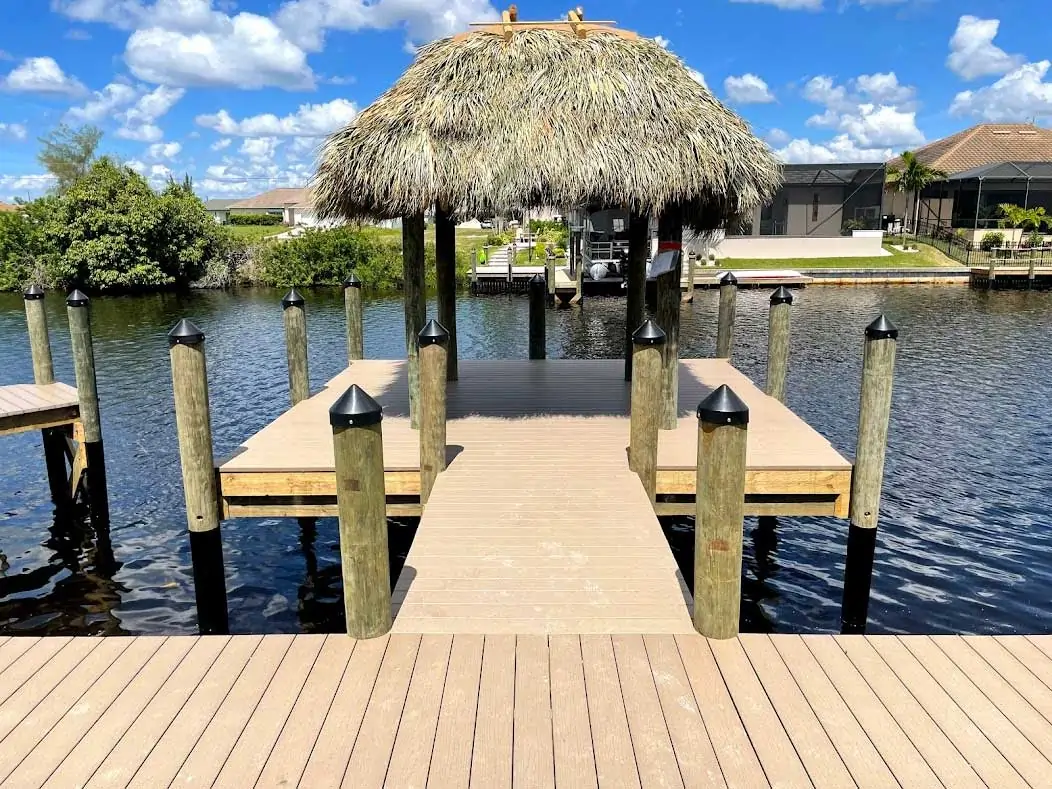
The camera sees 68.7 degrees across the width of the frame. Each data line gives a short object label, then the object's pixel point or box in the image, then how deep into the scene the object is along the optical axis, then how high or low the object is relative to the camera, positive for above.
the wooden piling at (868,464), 6.62 -1.92
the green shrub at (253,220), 83.12 +2.81
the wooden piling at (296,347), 9.99 -1.31
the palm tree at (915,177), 45.84 +3.73
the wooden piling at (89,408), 9.45 -2.00
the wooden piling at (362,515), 4.45 -1.57
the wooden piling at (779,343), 9.62 -1.25
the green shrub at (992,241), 41.19 -0.05
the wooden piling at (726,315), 11.68 -1.11
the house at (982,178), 42.69 +3.33
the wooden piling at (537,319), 13.30 -1.29
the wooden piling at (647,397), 6.70 -1.32
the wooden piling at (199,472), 6.35 -1.90
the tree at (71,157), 64.06 +7.46
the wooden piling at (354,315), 12.30 -1.12
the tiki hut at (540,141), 7.77 +1.04
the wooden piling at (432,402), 6.71 -1.36
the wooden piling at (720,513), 4.39 -1.55
